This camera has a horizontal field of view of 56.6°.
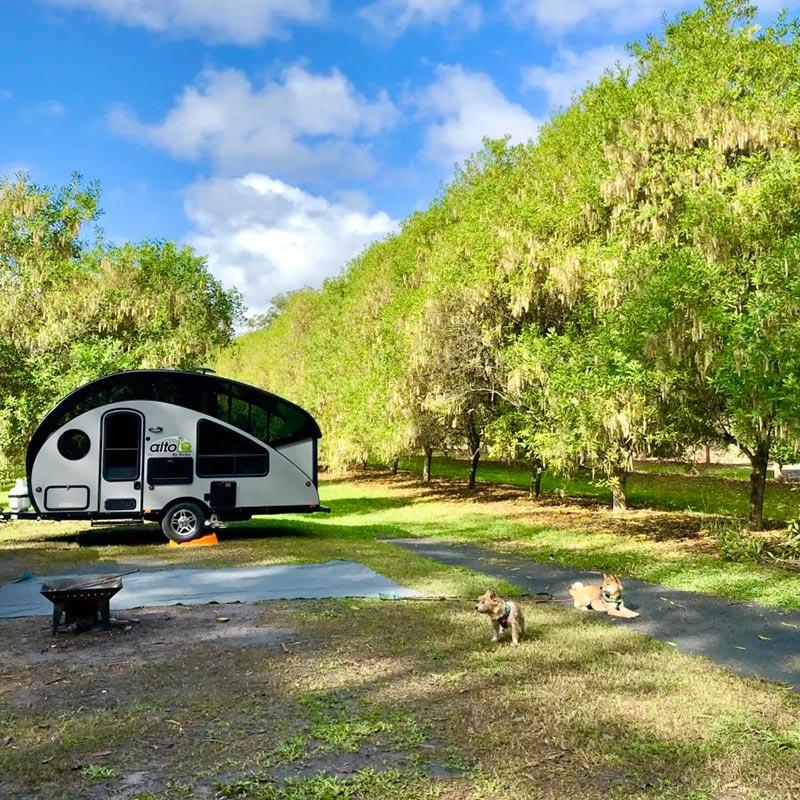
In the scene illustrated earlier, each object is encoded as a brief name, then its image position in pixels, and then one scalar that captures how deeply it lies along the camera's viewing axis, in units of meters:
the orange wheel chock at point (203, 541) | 14.10
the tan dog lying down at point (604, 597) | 8.04
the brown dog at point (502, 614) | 6.78
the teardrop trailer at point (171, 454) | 13.81
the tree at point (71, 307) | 19.88
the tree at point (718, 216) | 10.75
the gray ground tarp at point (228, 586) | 8.74
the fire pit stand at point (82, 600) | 7.18
